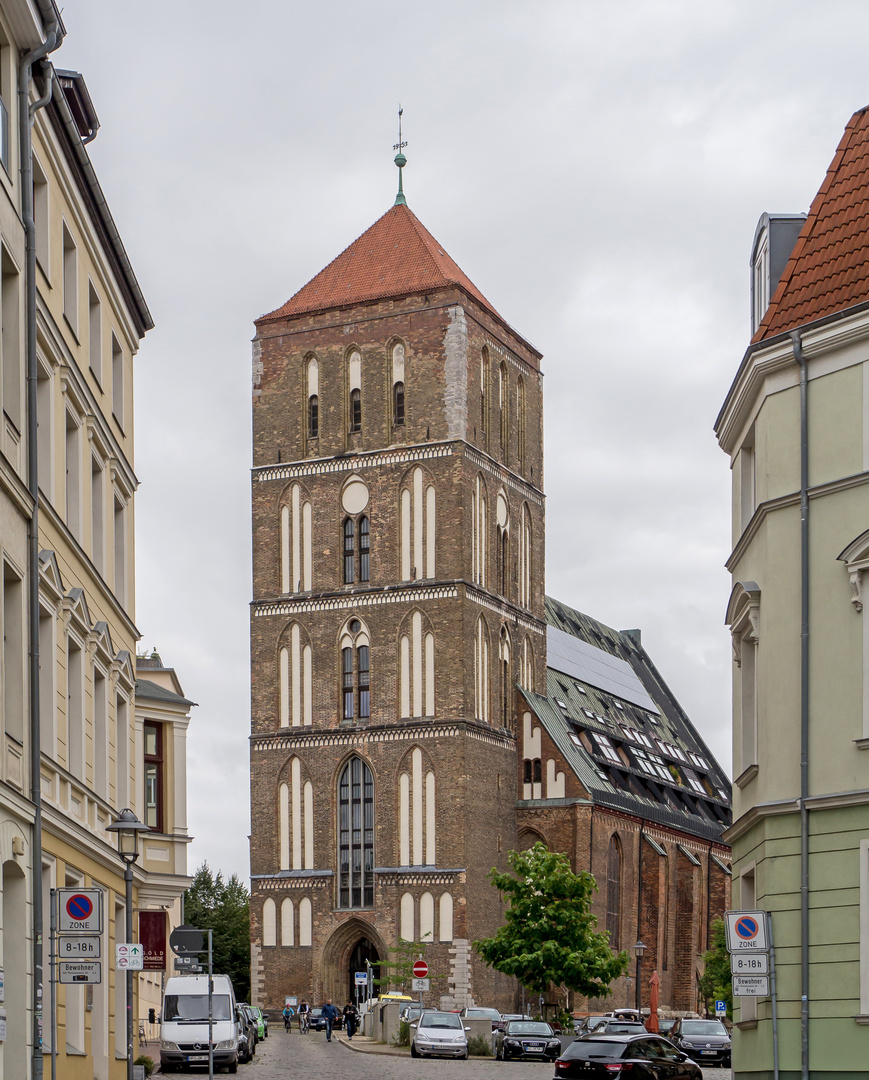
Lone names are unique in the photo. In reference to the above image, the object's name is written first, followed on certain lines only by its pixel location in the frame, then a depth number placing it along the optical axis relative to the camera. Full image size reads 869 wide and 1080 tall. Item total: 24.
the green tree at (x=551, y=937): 61.16
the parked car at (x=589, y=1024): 55.09
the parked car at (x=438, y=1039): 49.03
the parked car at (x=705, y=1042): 48.94
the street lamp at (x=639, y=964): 68.31
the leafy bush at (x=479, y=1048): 52.84
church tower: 73.06
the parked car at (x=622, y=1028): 31.32
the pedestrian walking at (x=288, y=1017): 72.06
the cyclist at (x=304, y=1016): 70.44
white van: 39.41
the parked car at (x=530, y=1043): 49.31
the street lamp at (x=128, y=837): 25.95
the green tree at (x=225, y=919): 113.75
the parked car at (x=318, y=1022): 69.56
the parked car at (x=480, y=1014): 56.95
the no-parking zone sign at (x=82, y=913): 19.55
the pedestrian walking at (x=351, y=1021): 63.78
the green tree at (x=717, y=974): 69.44
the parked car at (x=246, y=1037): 44.03
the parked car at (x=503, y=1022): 57.00
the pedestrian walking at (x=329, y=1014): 60.46
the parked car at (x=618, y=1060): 27.80
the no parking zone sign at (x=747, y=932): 21.03
